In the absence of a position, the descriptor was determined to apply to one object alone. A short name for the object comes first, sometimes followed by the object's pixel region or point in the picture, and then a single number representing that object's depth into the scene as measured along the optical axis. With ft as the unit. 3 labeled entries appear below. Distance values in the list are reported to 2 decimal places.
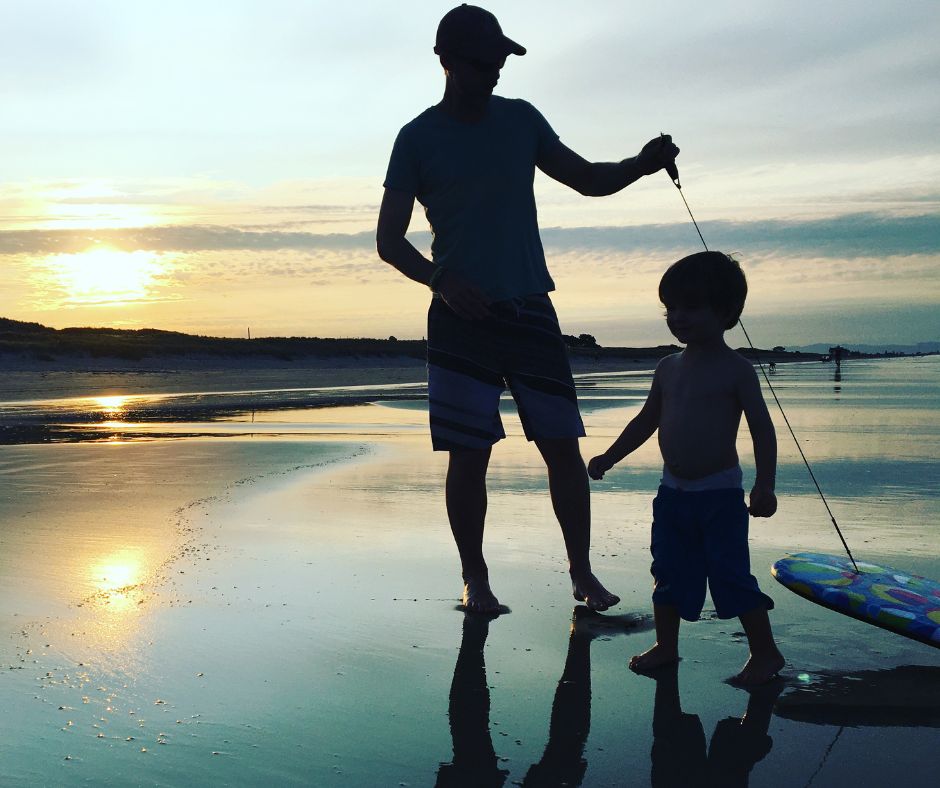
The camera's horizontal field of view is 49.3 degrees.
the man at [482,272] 11.85
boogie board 9.31
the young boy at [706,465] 9.26
